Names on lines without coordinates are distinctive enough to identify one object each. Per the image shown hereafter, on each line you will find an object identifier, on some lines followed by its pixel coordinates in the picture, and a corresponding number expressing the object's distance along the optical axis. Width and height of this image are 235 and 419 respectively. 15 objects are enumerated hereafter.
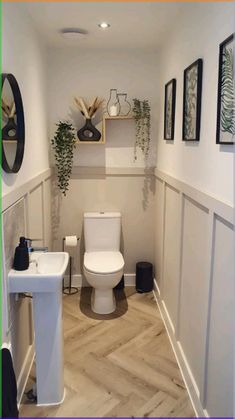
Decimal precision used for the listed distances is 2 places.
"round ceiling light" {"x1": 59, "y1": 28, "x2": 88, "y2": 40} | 2.56
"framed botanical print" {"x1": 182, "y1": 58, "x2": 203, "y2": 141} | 1.80
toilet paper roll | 3.09
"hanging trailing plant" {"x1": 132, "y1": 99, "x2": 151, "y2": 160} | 3.11
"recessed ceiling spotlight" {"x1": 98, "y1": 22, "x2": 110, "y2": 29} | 2.43
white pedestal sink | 1.91
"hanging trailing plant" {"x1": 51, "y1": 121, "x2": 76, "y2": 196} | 3.03
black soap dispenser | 1.85
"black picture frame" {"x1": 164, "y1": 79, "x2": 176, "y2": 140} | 2.47
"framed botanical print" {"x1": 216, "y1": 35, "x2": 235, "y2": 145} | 1.36
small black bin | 3.31
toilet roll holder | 3.36
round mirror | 1.69
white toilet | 2.79
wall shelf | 3.07
